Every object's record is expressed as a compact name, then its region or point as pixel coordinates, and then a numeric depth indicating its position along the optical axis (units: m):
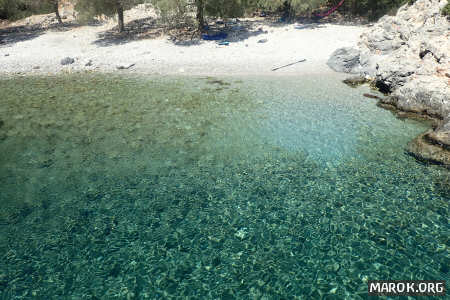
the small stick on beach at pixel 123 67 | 27.38
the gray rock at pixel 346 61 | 25.41
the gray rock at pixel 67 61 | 28.42
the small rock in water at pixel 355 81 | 22.84
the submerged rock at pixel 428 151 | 12.52
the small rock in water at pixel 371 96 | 20.23
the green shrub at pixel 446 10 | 21.39
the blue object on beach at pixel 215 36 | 32.15
